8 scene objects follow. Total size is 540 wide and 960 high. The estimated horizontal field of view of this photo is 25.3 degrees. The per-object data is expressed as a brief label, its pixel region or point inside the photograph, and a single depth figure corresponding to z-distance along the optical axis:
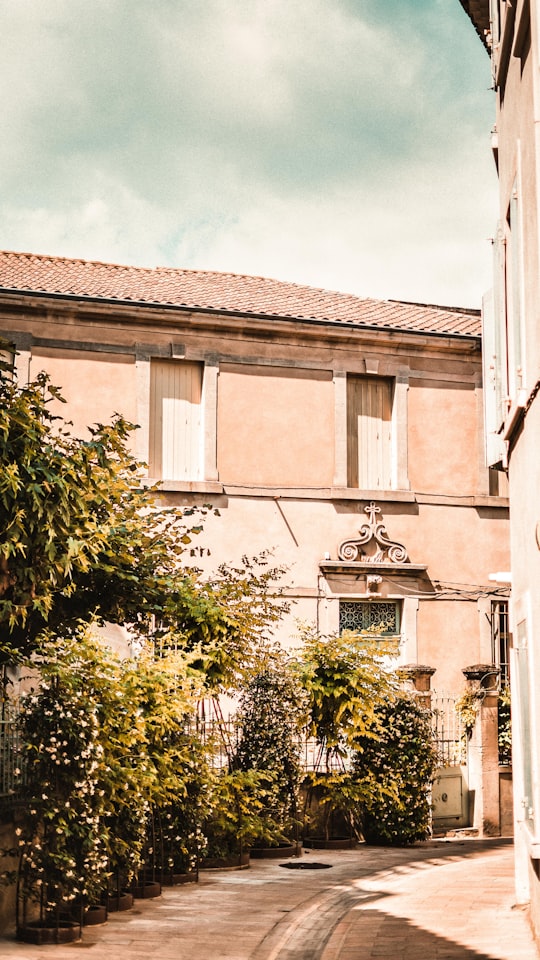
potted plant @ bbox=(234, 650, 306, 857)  14.95
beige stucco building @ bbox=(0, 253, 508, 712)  19.23
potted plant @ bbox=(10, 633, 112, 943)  9.23
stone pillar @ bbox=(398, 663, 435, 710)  17.67
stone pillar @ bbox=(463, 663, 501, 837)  17.23
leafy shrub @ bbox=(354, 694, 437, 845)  16.33
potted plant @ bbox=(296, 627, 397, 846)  16.00
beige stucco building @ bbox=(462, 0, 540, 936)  8.66
